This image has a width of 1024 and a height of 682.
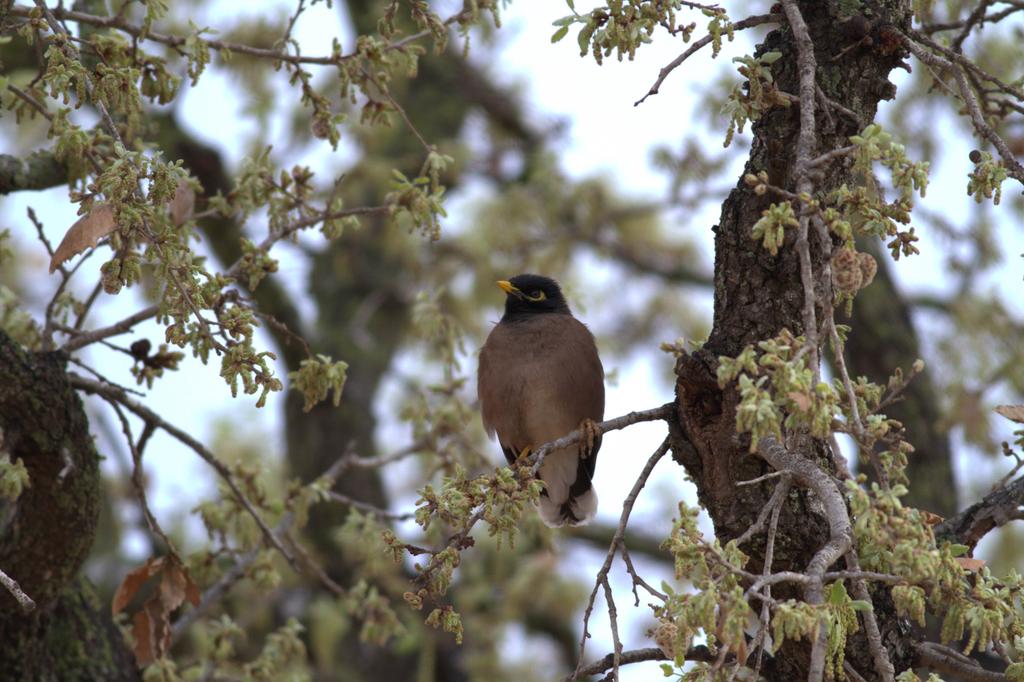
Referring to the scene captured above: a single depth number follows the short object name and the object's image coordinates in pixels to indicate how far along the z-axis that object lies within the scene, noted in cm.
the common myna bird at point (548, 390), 1192
